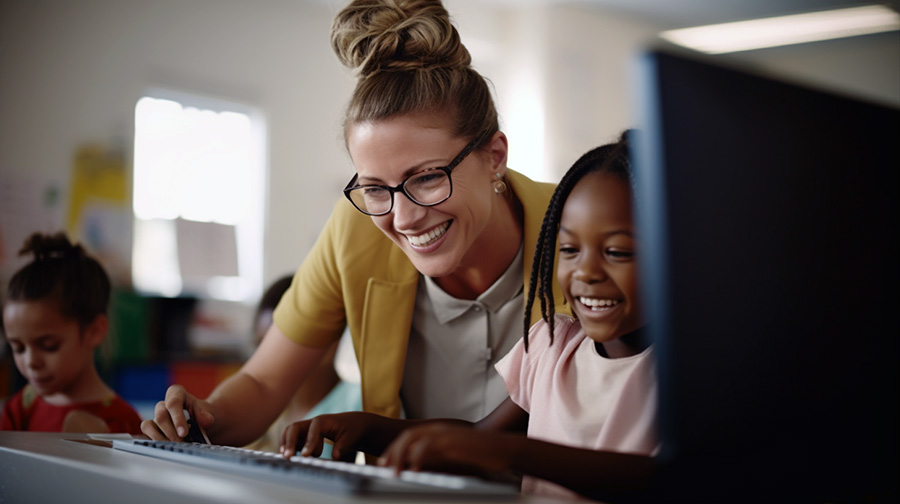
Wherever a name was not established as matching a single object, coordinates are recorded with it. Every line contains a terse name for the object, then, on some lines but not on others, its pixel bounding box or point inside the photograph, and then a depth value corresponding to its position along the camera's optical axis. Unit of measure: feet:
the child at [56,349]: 5.14
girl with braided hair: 1.99
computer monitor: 1.67
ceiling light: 16.29
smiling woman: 3.98
